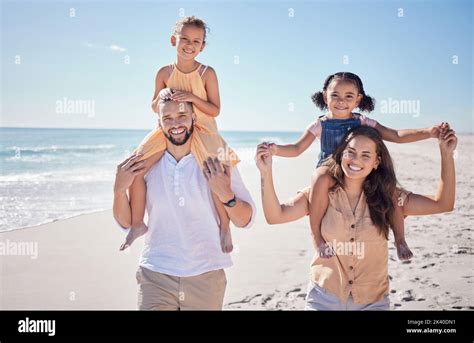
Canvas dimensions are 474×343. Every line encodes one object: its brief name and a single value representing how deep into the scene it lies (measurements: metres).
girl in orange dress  3.85
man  3.61
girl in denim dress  4.19
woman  3.46
